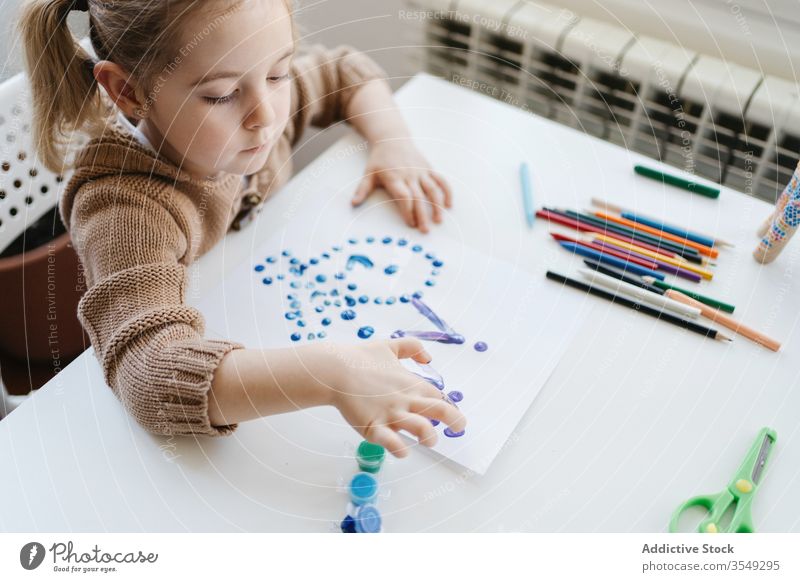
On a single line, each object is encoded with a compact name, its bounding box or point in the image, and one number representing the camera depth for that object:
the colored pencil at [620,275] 0.62
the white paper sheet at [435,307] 0.55
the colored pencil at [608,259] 0.64
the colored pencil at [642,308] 0.60
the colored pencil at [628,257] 0.64
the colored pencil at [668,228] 0.67
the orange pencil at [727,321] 0.59
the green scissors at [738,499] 0.47
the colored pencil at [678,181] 0.73
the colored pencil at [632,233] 0.66
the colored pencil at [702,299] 0.61
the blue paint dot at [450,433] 0.52
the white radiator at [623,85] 0.87
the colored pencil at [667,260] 0.64
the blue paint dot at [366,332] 0.58
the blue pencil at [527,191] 0.70
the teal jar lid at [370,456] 0.50
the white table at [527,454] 0.48
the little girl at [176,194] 0.50
